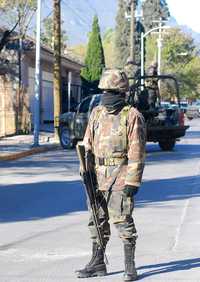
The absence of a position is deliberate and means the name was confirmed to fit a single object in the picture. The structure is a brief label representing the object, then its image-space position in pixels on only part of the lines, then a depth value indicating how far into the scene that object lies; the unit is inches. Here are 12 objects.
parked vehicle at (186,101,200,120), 2469.2
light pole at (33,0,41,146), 991.6
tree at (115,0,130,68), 3402.6
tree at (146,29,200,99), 3321.9
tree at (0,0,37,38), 1217.2
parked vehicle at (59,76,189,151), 850.1
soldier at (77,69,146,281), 259.3
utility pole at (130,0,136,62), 1804.6
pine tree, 2249.0
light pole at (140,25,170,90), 1974.0
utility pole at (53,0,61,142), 1095.0
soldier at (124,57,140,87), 840.7
